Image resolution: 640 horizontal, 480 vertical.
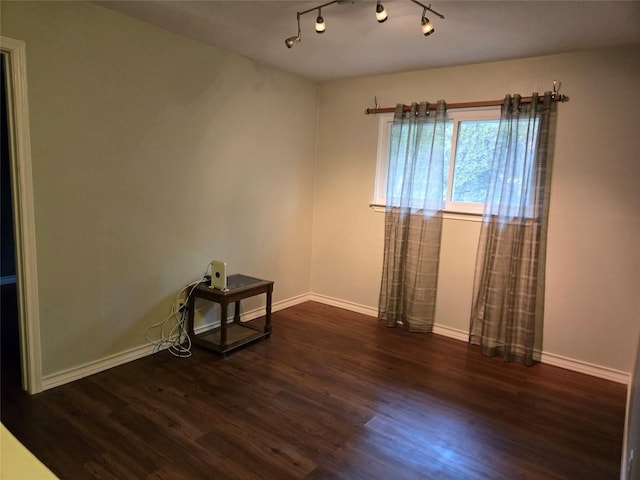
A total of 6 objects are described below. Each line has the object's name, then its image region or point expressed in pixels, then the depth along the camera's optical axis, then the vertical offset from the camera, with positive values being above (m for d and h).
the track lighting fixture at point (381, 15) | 2.27 +0.99
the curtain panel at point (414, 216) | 3.65 -0.20
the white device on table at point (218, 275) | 3.15 -0.68
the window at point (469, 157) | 3.50 +0.34
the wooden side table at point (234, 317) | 3.10 -1.04
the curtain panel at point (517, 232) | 3.16 -0.26
